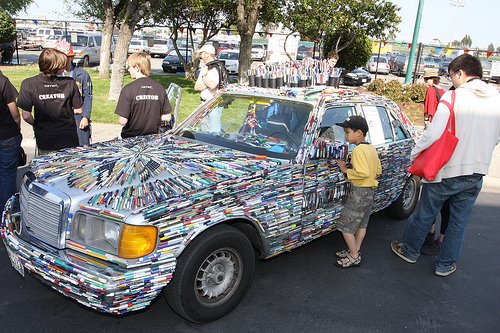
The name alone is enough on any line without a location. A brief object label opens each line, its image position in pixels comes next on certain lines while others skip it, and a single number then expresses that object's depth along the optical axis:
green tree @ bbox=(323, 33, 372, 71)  20.84
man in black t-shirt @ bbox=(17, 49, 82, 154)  4.44
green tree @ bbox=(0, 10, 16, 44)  21.59
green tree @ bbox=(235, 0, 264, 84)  14.28
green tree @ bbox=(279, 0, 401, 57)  16.97
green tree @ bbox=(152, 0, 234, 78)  21.48
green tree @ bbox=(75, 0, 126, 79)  19.46
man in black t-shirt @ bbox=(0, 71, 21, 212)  4.25
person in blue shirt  5.61
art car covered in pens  2.70
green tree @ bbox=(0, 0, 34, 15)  33.50
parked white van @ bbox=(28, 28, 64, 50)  34.72
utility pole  15.20
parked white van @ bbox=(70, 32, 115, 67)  26.92
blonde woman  4.86
